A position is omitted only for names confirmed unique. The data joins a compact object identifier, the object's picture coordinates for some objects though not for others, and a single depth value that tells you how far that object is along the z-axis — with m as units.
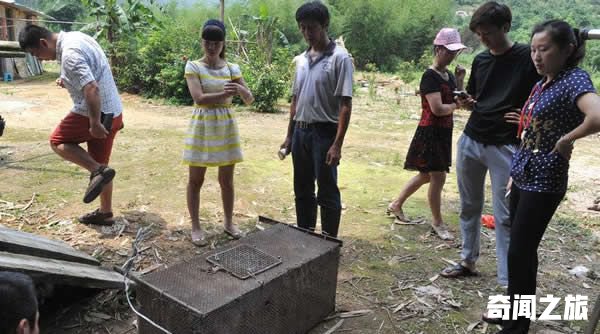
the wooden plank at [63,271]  2.60
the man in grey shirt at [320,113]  3.68
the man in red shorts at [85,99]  4.08
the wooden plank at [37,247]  3.10
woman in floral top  2.59
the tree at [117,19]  15.80
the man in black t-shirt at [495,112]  3.20
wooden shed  18.77
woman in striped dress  4.00
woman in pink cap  4.17
